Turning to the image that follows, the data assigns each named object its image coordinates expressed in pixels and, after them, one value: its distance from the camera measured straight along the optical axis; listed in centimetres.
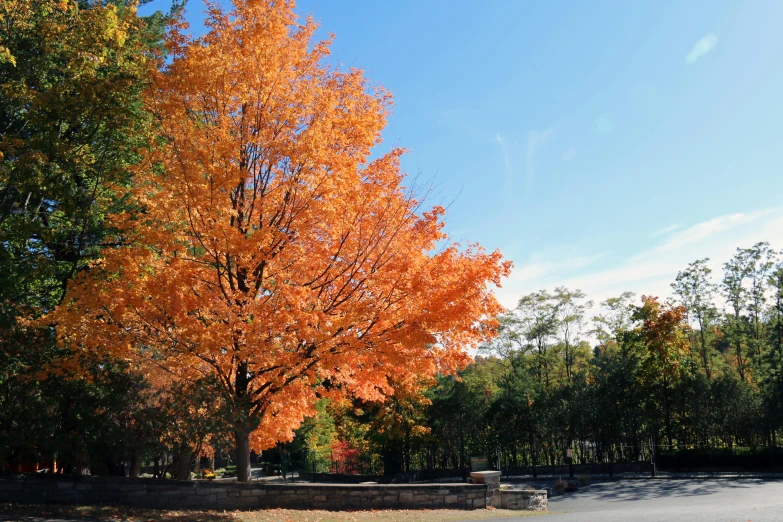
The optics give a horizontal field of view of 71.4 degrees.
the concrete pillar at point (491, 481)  1432
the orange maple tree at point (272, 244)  929
